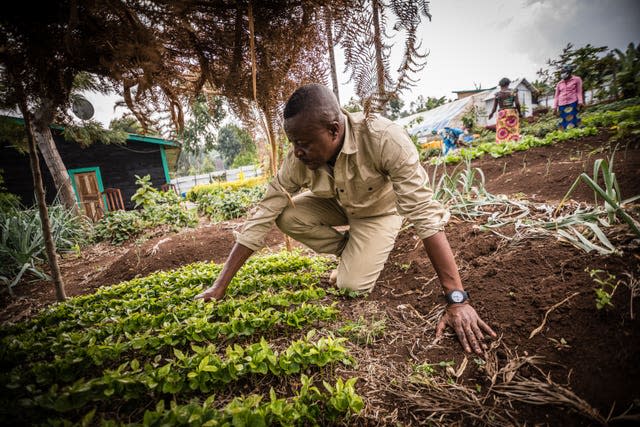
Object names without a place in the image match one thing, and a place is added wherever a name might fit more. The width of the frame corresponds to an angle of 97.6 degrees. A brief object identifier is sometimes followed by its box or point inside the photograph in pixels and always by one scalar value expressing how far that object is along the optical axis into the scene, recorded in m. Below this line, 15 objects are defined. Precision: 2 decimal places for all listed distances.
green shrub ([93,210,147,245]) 6.41
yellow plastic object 11.33
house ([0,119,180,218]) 10.30
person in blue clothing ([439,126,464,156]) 10.48
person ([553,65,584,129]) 7.57
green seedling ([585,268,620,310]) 1.36
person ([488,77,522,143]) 8.32
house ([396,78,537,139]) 23.02
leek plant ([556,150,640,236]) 1.58
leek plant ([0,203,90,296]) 4.07
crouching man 1.73
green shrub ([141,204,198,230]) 6.57
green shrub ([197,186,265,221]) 7.22
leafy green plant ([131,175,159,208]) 6.53
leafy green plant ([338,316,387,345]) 1.76
